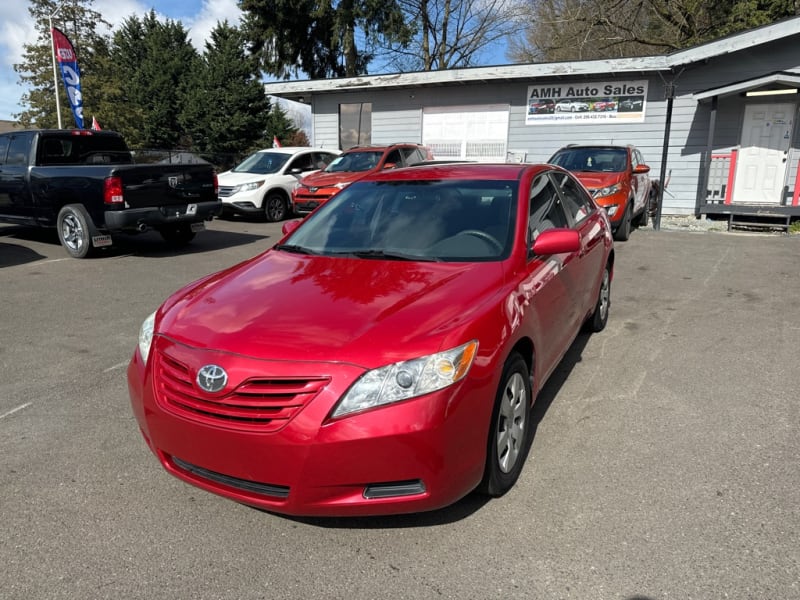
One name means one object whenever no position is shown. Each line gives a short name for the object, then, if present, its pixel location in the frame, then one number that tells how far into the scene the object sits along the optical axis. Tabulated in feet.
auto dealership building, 43.37
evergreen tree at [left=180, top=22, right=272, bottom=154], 105.19
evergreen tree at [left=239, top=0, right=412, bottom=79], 86.02
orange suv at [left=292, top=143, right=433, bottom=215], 41.22
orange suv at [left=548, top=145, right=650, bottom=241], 32.99
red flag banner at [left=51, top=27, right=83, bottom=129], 64.49
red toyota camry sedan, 7.55
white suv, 42.91
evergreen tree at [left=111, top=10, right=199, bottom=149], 119.14
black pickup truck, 27.78
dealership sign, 48.52
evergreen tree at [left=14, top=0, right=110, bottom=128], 122.52
